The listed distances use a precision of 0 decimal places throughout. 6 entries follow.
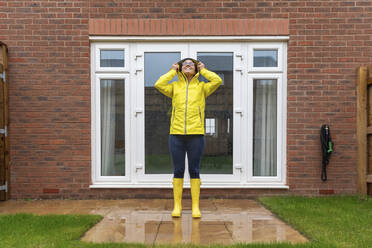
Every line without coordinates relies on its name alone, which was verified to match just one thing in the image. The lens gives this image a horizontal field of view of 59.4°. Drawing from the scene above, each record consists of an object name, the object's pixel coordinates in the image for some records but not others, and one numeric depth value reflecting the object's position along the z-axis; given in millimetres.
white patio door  5102
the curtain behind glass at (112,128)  5184
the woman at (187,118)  3850
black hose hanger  4910
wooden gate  4844
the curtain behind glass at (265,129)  5191
